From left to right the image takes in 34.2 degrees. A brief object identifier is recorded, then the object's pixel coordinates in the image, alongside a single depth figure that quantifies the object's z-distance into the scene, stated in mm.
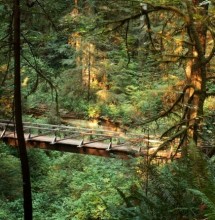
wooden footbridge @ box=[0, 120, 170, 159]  13909
